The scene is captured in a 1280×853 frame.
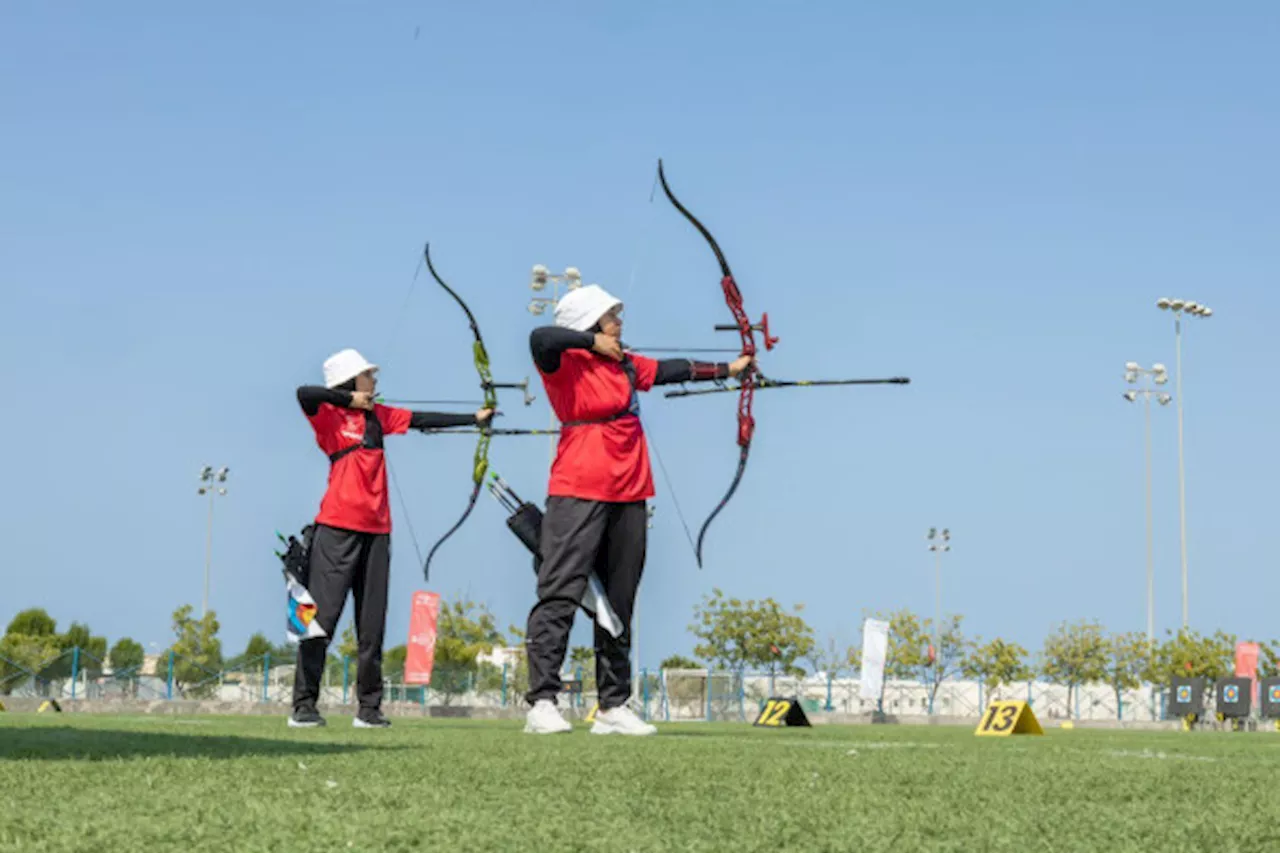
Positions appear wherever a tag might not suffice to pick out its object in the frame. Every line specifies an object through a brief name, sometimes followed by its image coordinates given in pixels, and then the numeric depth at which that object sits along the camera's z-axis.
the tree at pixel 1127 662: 56.19
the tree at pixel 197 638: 57.94
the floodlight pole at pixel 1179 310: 50.03
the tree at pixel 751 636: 58.38
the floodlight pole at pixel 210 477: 56.84
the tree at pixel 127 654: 62.47
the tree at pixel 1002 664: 58.38
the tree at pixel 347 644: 54.39
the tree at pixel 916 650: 59.59
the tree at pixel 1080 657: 58.75
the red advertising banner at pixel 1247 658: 39.72
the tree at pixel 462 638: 52.53
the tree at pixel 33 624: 67.00
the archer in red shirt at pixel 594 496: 6.80
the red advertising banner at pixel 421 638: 30.84
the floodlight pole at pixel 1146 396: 50.69
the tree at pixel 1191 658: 51.09
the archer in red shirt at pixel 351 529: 8.20
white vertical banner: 36.50
